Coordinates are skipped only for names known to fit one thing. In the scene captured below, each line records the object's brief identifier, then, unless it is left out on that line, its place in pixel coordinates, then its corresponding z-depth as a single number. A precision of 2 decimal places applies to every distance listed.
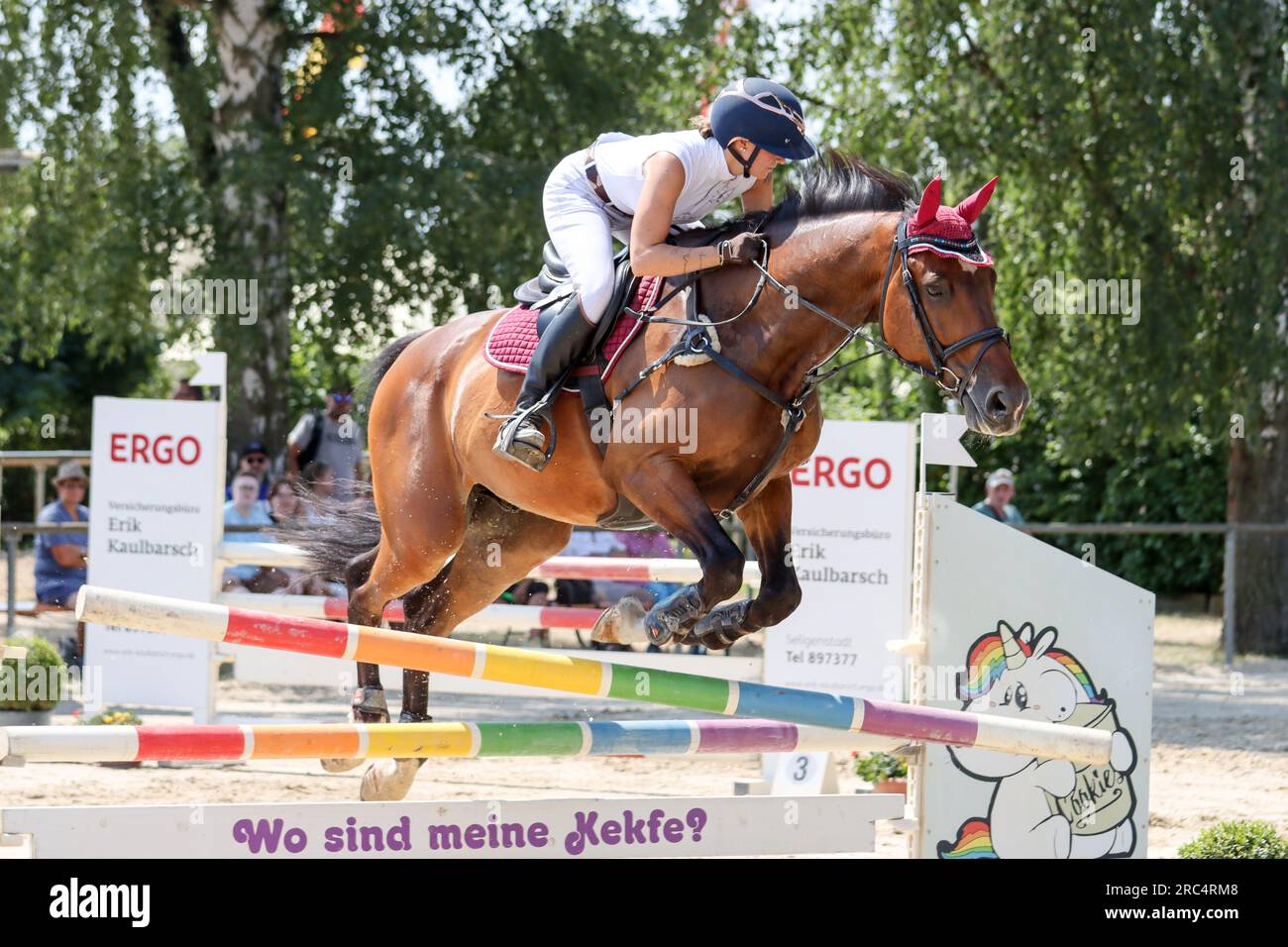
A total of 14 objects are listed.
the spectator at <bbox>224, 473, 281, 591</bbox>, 19.75
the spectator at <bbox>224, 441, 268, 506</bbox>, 20.53
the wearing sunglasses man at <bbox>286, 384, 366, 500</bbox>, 20.72
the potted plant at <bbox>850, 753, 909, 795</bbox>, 13.14
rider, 8.56
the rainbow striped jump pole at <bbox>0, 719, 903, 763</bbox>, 6.85
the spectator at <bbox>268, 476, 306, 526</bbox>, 19.19
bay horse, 8.02
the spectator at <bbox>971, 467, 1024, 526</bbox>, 20.98
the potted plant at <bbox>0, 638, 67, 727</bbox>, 14.09
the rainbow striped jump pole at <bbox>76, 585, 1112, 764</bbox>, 6.73
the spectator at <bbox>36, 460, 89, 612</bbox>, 18.84
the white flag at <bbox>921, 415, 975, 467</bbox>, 10.45
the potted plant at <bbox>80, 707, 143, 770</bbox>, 14.10
